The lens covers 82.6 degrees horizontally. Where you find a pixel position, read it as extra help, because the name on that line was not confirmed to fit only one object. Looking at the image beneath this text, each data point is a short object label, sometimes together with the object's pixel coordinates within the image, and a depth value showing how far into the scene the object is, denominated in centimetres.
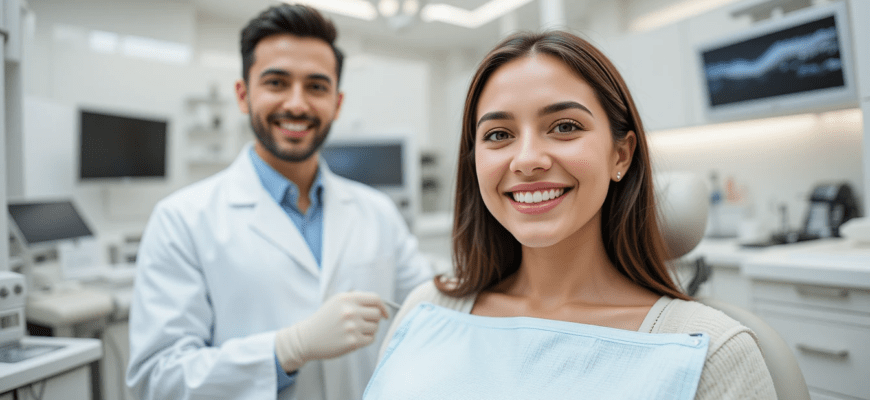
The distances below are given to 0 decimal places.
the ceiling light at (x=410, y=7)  317
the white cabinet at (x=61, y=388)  107
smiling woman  74
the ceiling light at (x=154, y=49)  459
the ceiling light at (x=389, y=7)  320
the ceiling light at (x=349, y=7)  471
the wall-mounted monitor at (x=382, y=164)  382
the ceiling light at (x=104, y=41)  441
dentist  112
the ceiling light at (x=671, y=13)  423
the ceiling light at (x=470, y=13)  506
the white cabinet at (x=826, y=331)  143
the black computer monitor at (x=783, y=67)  205
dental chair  97
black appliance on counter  226
